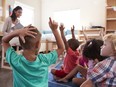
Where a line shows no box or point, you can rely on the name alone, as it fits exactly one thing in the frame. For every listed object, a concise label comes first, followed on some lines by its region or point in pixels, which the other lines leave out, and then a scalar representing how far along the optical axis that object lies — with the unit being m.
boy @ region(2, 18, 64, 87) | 0.84
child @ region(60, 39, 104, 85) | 1.40
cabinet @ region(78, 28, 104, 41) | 4.80
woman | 2.97
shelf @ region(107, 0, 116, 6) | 4.74
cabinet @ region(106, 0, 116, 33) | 4.72
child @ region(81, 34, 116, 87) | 0.89
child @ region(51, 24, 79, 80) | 1.82
